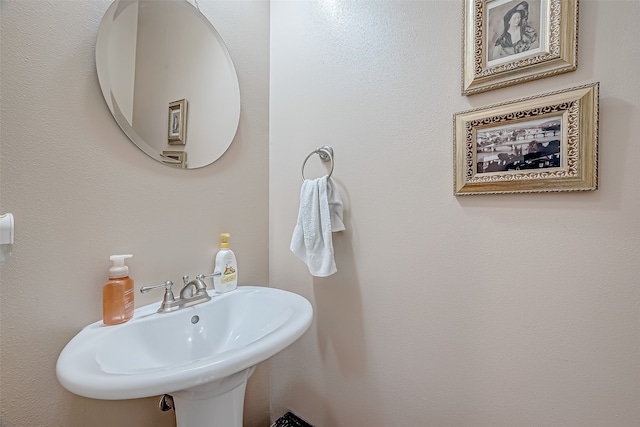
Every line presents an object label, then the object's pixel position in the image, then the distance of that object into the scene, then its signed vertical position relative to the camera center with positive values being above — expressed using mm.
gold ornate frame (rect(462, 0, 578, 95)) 622 +409
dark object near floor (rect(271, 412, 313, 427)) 1098 -866
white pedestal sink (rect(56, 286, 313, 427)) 465 -321
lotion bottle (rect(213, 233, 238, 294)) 977 -210
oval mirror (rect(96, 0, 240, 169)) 796 +442
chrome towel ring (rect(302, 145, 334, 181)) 1008 +228
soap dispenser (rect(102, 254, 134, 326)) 725 -230
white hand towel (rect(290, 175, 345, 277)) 921 -43
